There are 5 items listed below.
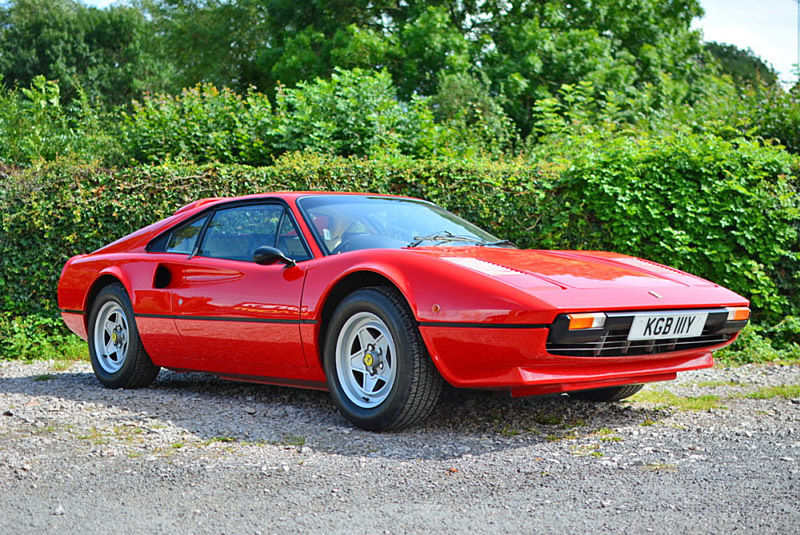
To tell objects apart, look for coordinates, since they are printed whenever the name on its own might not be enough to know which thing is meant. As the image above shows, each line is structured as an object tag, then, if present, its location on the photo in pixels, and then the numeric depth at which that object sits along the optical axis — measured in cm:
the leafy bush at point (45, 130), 1147
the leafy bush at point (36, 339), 779
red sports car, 380
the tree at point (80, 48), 3161
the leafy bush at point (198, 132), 1138
